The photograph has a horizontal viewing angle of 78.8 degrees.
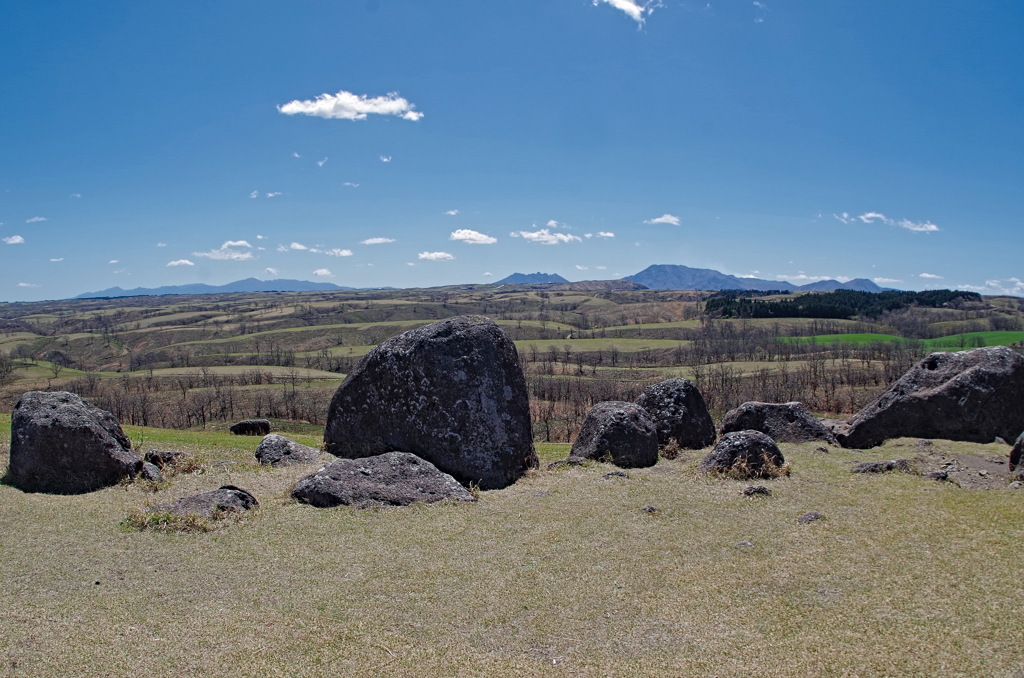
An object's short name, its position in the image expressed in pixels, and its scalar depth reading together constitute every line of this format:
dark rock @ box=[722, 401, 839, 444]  27.06
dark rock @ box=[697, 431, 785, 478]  19.47
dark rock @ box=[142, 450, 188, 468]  20.98
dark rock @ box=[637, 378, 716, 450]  26.19
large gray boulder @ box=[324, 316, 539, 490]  20.30
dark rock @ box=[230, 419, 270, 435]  36.50
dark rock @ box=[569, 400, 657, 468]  23.03
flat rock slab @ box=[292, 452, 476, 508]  16.58
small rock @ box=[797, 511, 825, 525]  14.96
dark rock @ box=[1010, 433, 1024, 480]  18.52
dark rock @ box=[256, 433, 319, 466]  21.89
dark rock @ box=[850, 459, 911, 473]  20.11
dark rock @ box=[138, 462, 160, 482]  18.89
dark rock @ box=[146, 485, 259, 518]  14.85
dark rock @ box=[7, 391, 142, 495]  17.89
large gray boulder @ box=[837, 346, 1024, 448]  25.09
